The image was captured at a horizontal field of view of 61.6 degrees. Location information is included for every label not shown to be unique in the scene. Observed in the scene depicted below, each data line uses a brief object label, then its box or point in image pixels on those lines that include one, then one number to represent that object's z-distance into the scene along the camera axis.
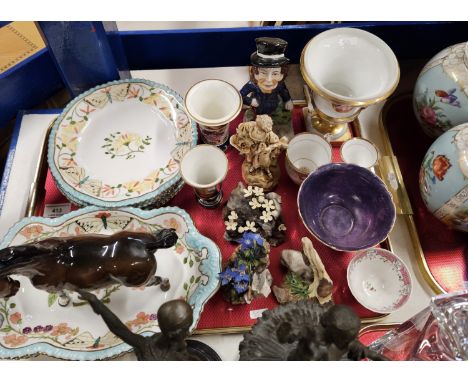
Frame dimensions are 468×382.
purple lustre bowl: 1.02
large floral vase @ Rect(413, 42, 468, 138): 1.05
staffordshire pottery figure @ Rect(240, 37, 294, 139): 1.01
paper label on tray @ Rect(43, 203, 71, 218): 1.17
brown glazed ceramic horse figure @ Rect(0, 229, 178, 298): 0.84
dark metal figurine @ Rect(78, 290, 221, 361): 0.58
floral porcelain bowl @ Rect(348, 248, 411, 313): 1.04
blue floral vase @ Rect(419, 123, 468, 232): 0.96
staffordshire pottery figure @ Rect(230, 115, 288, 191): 1.01
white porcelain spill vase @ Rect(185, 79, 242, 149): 1.11
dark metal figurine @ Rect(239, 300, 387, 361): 0.58
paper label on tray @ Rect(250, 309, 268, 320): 1.03
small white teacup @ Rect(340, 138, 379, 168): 1.22
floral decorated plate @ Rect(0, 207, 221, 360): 0.92
